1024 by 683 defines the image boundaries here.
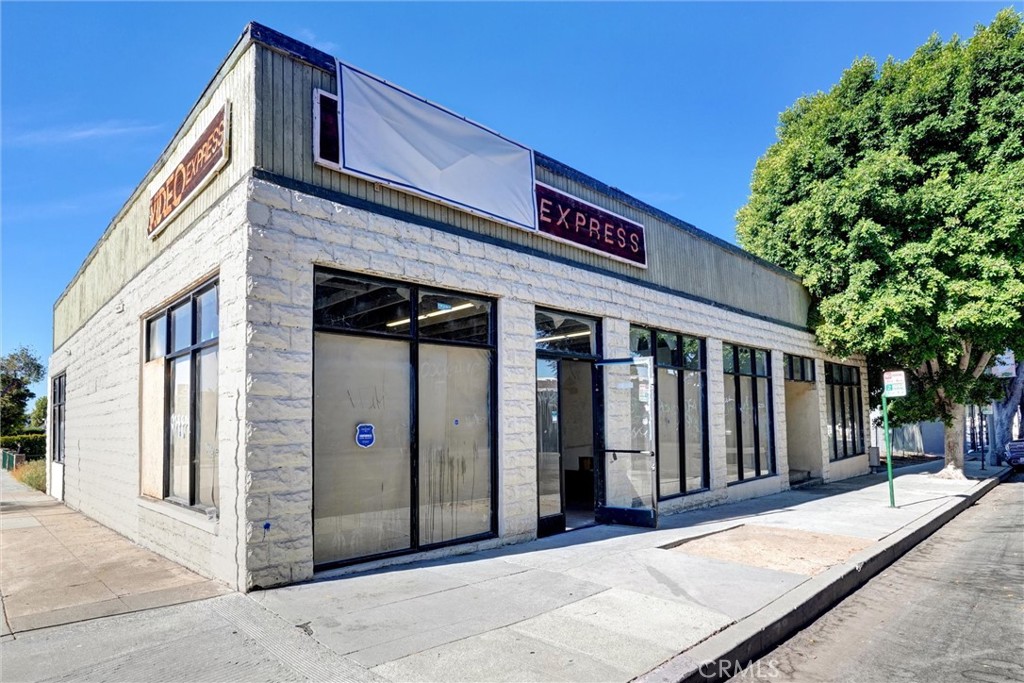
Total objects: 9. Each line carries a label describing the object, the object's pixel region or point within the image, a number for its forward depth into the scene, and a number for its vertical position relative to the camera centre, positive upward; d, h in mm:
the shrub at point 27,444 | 34962 -2449
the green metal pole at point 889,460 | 12192 -1431
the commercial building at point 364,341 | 6219 +680
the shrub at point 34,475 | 18719 -2372
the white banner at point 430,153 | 7125 +2975
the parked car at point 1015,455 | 23250 -2583
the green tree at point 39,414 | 50125 -1168
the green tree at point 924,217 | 14352 +4033
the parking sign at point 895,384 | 12312 +41
